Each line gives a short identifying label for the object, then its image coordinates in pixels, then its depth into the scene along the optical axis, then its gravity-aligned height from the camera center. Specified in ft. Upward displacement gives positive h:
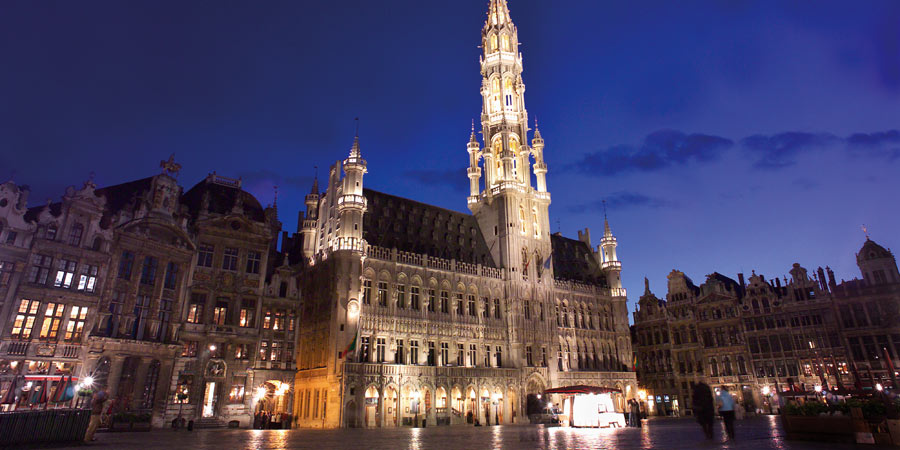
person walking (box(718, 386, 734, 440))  49.49 +0.24
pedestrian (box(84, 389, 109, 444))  57.47 +0.85
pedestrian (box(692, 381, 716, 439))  51.01 +0.72
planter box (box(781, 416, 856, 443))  47.85 -1.53
